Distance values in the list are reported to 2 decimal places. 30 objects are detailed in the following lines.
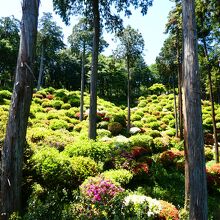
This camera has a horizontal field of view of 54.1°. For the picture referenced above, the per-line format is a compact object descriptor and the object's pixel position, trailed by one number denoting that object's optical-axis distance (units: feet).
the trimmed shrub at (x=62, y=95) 81.14
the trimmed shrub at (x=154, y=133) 61.33
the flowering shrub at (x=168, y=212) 19.88
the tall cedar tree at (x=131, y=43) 65.54
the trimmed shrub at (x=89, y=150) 28.94
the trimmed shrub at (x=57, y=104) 72.51
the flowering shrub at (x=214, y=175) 34.80
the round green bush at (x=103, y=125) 57.98
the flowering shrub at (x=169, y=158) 40.83
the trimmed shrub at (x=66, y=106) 73.09
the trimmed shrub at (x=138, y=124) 73.08
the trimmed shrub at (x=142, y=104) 106.24
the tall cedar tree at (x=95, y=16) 34.91
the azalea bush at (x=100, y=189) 18.79
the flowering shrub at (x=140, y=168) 30.69
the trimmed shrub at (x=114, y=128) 56.82
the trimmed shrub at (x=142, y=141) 45.96
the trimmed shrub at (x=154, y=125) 74.65
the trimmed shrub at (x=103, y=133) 51.41
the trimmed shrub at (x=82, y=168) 23.24
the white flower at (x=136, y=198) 20.57
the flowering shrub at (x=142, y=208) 16.43
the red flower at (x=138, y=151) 39.52
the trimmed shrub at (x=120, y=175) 25.83
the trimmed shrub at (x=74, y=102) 78.55
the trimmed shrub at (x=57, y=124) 51.38
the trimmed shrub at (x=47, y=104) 71.90
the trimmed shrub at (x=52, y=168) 21.63
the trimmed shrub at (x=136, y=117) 82.05
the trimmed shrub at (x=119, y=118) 60.76
